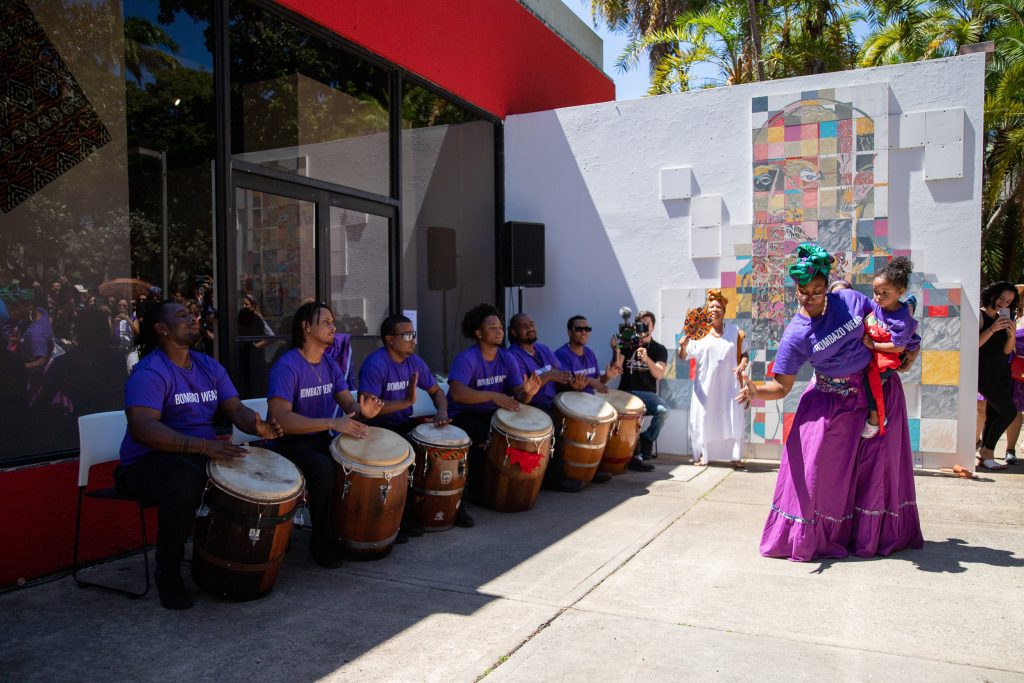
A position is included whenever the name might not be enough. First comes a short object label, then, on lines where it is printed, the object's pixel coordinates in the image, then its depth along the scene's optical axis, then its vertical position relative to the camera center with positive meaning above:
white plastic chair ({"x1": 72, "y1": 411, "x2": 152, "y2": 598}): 4.04 -0.72
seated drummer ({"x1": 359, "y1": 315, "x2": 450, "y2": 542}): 5.25 -0.47
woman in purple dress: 4.43 -0.62
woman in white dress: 7.48 -0.82
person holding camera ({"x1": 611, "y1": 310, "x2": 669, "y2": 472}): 7.61 -0.61
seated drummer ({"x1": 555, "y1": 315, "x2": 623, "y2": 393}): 7.02 -0.46
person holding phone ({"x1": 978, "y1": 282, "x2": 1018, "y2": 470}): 7.24 -0.58
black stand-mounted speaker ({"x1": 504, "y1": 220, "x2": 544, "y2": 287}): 8.44 +0.55
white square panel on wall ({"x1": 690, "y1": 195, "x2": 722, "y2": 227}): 7.86 +0.93
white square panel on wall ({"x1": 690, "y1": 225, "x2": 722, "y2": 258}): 7.86 +0.62
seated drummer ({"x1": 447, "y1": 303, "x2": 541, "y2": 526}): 5.78 -0.57
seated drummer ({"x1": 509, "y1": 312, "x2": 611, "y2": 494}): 6.34 -0.53
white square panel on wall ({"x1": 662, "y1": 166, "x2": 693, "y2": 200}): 8.02 +1.23
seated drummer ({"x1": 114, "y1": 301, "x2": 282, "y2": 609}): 3.79 -0.60
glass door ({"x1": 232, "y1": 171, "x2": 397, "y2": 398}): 5.62 +0.31
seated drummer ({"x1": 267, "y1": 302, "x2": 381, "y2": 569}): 4.37 -0.60
